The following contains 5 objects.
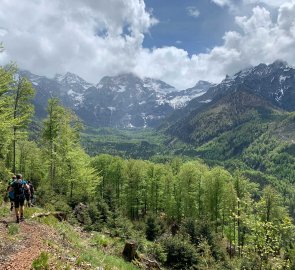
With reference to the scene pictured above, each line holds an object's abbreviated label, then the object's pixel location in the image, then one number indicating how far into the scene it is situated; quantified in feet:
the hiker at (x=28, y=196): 71.36
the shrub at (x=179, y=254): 74.45
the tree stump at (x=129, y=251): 57.87
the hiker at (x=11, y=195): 59.17
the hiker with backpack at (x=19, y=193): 57.66
